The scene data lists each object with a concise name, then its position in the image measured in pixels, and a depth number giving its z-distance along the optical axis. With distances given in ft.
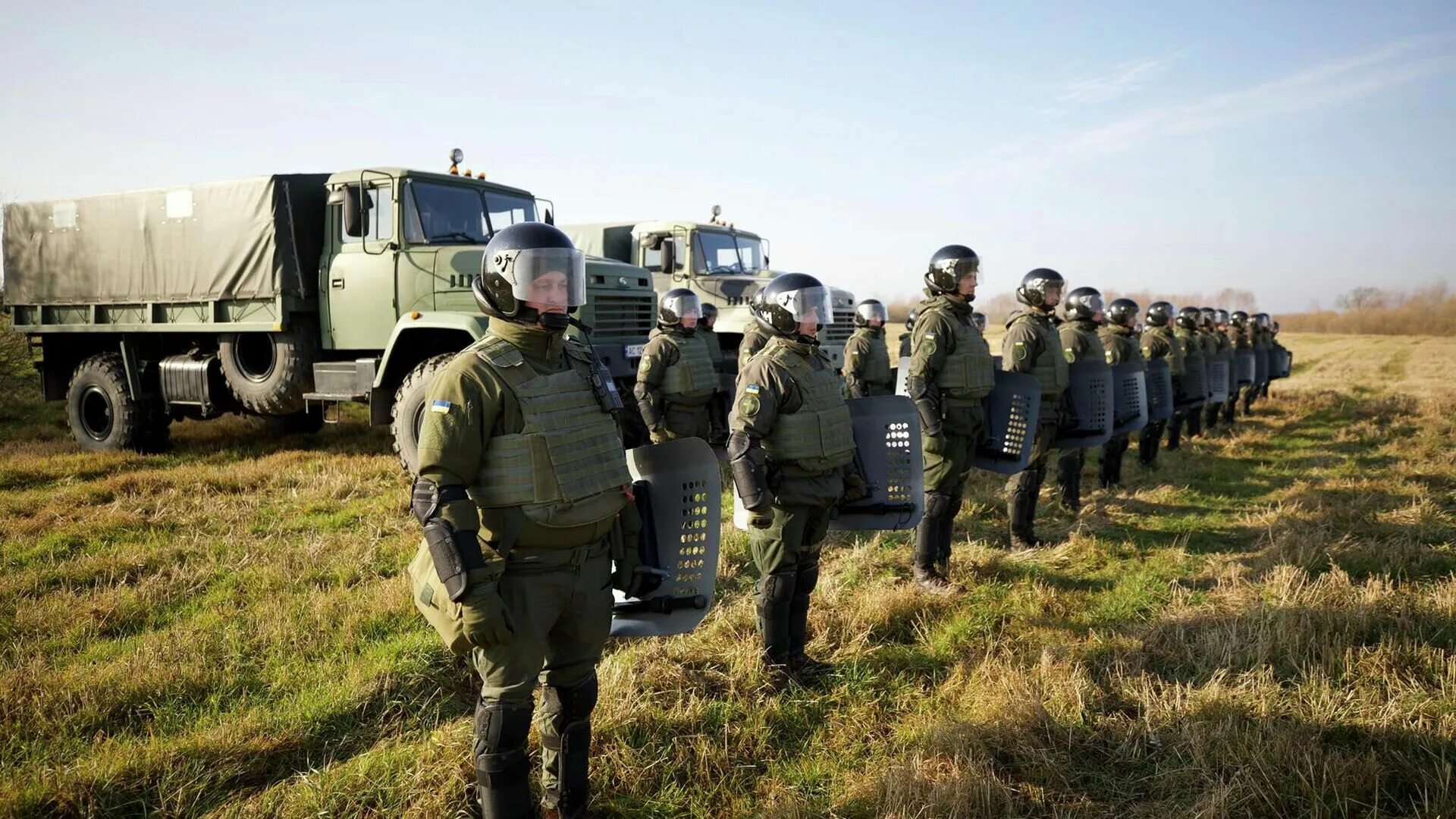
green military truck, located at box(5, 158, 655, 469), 27.48
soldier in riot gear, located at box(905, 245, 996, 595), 19.51
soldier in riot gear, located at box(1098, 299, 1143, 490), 31.35
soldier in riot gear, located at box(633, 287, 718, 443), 26.30
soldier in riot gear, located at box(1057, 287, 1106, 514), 26.55
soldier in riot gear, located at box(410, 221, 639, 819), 8.77
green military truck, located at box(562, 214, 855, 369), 38.14
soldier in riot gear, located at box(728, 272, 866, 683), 13.93
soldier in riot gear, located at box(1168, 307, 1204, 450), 40.60
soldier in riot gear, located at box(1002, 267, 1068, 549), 22.82
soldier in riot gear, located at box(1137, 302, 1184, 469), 35.94
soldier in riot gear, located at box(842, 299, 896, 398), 31.63
